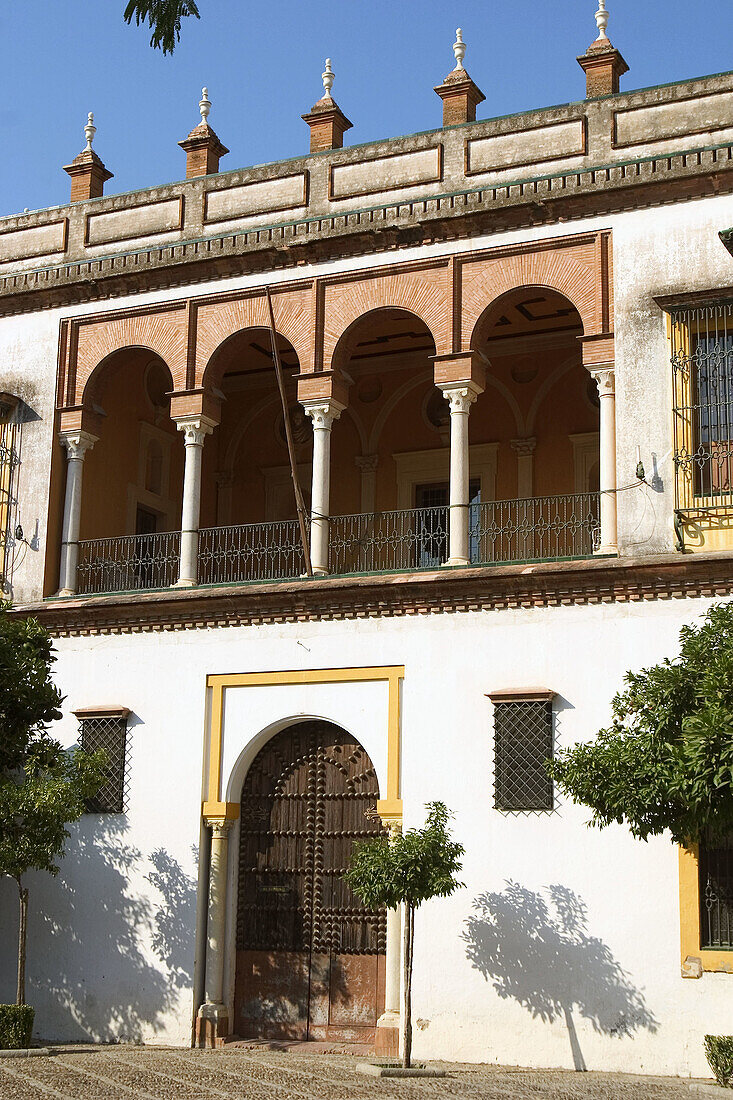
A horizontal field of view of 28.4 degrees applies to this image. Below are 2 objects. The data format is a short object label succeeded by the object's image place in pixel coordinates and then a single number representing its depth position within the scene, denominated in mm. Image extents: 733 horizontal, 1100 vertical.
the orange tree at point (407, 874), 14039
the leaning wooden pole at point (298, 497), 16828
